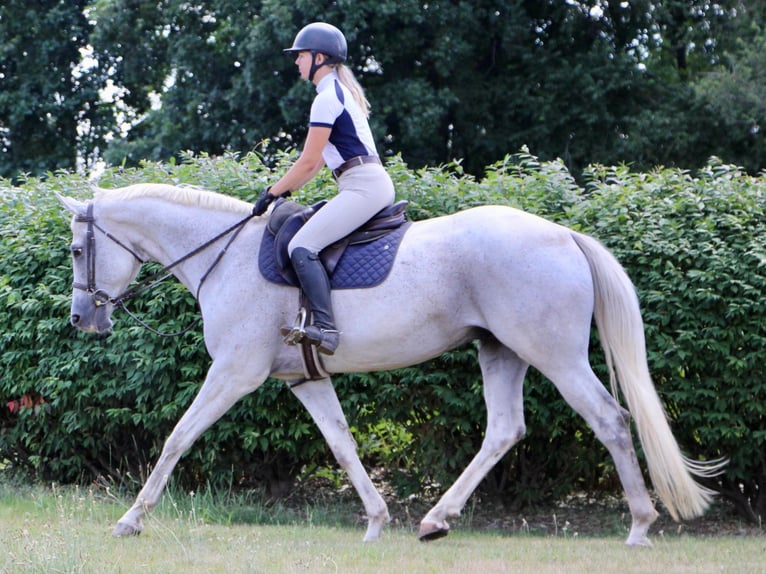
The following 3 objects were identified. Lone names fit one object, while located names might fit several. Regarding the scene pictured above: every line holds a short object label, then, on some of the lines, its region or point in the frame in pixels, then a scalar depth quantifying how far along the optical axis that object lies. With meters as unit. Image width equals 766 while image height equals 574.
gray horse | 12.49
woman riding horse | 12.41
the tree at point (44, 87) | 56.97
